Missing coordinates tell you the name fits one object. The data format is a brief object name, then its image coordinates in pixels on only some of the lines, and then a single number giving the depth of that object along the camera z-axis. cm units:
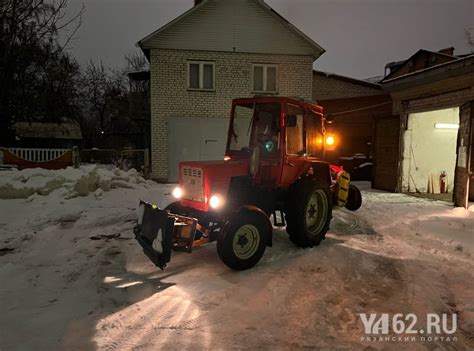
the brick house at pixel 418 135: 1052
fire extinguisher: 1264
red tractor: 434
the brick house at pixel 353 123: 1750
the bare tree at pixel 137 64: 4234
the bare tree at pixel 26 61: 1384
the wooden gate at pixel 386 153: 1273
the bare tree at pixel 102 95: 3725
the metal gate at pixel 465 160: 889
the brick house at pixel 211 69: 1412
